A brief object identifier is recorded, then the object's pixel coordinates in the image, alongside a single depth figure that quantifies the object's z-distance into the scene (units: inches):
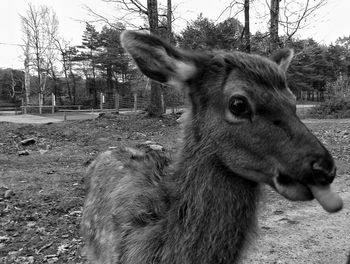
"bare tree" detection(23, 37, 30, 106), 1515.7
